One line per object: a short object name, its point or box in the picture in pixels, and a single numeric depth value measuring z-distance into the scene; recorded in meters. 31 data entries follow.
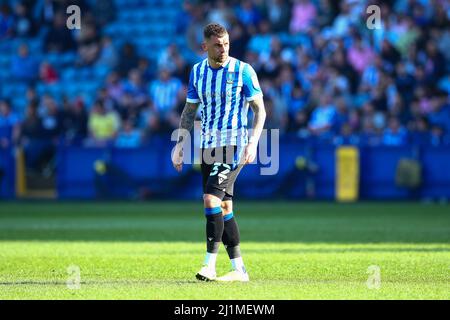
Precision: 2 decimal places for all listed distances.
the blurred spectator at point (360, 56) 23.20
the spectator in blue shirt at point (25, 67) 27.69
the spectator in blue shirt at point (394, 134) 22.02
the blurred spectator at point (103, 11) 28.73
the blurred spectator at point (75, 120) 24.94
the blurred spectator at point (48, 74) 27.25
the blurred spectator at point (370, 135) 22.23
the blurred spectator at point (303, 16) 24.89
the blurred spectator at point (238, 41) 24.55
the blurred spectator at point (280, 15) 25.17
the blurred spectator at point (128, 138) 23.67
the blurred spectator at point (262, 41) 24.56
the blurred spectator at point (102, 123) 24.25
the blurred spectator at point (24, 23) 29.20
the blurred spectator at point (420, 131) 21.78
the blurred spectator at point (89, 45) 27.27
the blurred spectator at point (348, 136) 22.38
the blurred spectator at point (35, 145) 24.19
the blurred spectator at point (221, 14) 25.33
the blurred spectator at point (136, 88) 24.95
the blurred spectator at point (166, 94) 24.06
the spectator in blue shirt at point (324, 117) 22.52
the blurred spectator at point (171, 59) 24.71
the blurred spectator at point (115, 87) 25.30
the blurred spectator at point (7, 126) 24.25
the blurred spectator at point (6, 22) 29.25
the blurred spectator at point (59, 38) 27.94
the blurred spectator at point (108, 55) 26.67
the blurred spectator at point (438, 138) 21.69
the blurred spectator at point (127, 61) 26.34
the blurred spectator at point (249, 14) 25.47
